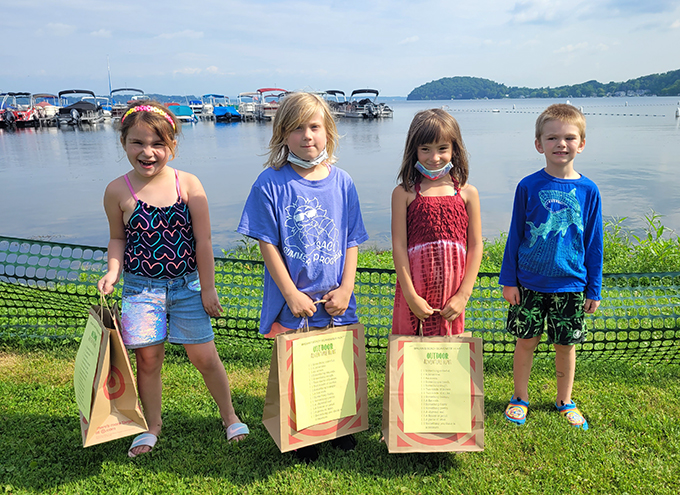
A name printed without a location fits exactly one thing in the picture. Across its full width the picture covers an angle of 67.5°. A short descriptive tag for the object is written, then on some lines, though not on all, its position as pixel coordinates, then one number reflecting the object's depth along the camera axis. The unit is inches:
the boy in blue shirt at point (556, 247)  113.0
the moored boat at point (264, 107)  2250.2
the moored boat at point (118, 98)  2438.5
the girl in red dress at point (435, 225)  106.3
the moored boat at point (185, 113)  2202.8
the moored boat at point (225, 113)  2336.4
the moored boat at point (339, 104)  2301.2
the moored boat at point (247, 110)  2381.9
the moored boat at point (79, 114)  1977.1
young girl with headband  105.3
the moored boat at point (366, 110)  2202.3
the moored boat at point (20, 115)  1775.3
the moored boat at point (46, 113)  1952.5
